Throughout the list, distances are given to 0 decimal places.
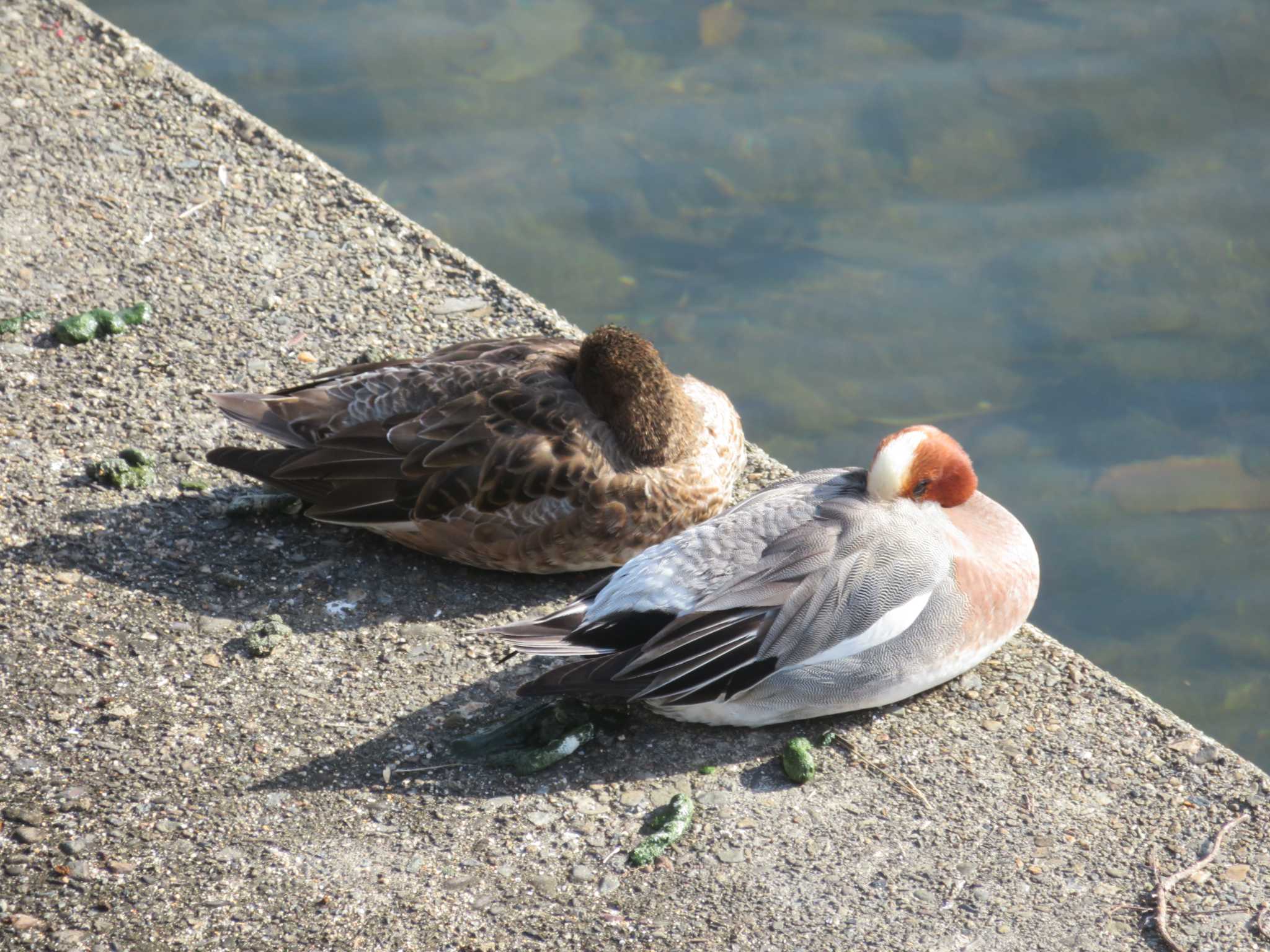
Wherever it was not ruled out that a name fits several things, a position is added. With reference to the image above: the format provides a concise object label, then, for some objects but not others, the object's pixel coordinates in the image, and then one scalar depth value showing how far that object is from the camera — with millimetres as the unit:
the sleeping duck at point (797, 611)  7937
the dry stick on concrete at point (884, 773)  7961
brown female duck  9320
